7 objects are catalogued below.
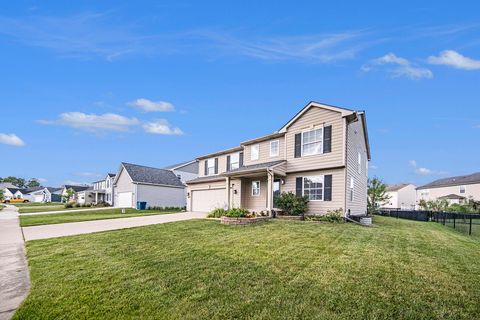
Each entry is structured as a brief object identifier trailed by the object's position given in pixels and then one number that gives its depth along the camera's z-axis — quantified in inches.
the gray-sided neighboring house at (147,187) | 1210.6
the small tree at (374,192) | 1081.4
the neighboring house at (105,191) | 1558.8
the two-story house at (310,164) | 579.5
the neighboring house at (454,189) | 1685.5
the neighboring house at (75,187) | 2402.8
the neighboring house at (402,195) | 2155.5
